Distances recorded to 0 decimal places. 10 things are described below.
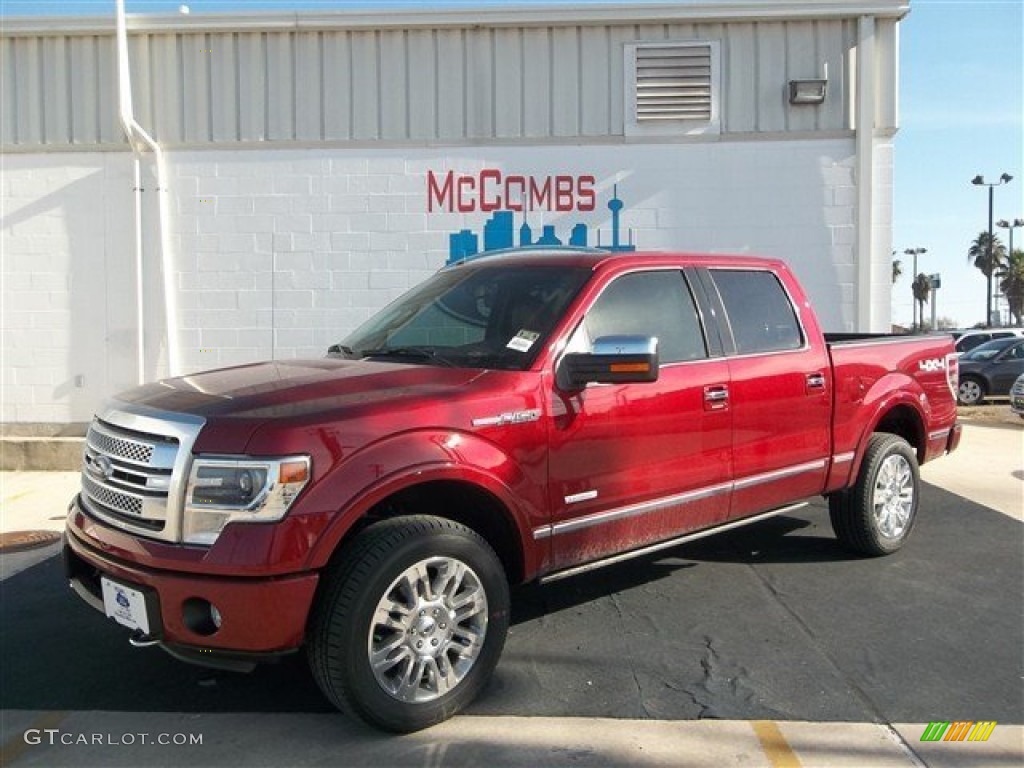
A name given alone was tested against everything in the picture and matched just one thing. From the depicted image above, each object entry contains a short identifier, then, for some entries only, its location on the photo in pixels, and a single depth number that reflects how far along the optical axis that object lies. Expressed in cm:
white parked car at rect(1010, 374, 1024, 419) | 1277
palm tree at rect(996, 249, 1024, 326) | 6153
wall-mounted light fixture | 932
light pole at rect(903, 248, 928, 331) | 5831
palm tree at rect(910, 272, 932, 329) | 6619
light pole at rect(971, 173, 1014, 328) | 3388
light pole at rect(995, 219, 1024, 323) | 4172
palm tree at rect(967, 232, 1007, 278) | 6845
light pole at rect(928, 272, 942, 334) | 4241
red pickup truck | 302
